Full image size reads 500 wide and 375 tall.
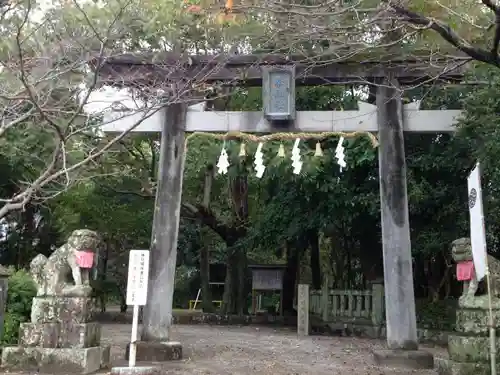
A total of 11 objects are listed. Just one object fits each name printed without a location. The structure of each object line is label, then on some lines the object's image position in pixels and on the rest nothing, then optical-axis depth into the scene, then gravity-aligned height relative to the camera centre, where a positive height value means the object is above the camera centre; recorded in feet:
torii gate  26.63 +7.59
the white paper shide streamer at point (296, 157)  28.73 +7.60
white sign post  22.85 +0.78
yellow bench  93.93 -0.89
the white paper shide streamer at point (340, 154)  28.48 +7.81
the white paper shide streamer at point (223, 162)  29.40 +7.40
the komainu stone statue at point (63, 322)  22.98 -1.20
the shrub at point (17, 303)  28.94 -0.56
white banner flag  18.67 +2.85
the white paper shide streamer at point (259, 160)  29.19 +7.52
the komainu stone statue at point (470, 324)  21.43 -0.75
